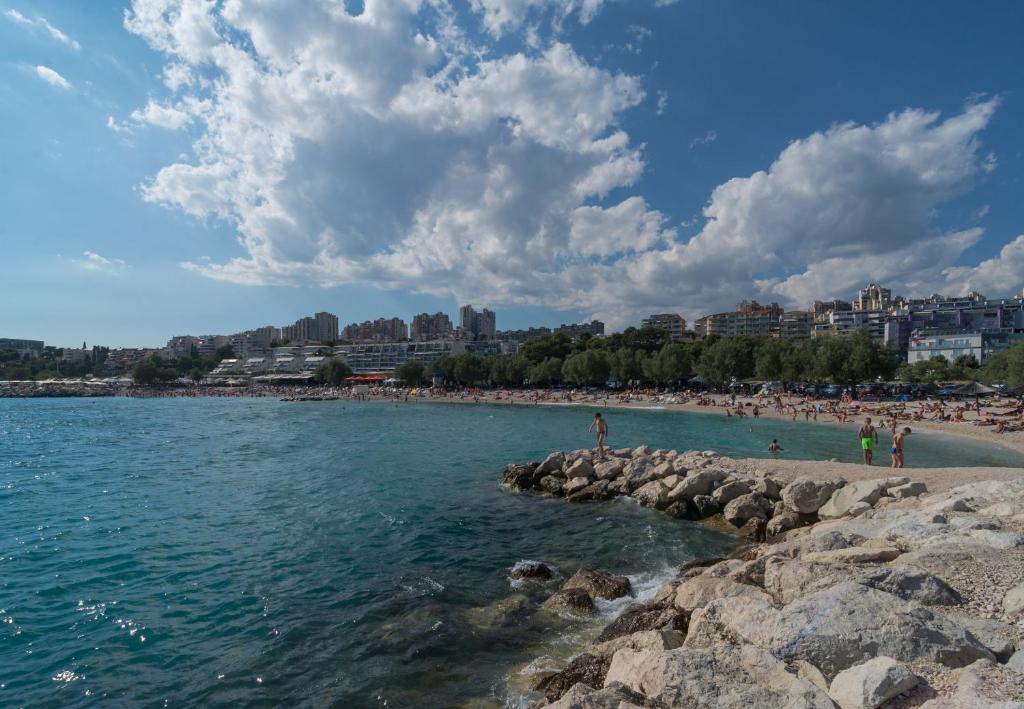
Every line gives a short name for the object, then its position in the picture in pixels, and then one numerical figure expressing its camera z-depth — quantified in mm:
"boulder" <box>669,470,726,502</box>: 15406
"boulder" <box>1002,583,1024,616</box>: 5438
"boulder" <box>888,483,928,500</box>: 12430
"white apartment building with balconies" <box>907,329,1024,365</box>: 83250
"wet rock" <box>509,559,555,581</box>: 10867
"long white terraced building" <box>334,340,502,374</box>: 175375
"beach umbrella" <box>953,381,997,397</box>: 47750
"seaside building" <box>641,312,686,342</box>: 161550
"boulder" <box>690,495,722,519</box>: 14828
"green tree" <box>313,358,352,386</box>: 132500
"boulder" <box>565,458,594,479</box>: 19188
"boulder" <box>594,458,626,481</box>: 18984
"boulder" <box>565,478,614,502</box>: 17500
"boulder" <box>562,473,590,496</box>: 18125
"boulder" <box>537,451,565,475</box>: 20266
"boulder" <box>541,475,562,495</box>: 18688
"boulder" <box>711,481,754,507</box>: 14867
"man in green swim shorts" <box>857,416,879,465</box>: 19617
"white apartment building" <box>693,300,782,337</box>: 153500
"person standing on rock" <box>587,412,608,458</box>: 21562
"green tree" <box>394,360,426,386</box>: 121812
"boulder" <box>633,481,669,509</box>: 15695
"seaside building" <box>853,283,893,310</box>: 174762
